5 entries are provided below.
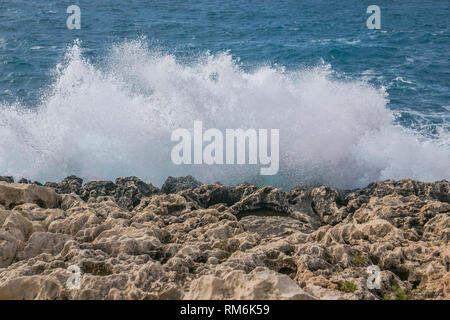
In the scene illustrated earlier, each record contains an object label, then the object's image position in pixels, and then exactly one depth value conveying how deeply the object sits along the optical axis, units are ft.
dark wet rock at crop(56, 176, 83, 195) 40.21
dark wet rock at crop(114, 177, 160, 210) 38.52
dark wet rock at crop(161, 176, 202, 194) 42.55
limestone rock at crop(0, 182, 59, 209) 31.17
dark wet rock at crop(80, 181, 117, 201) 38.69
